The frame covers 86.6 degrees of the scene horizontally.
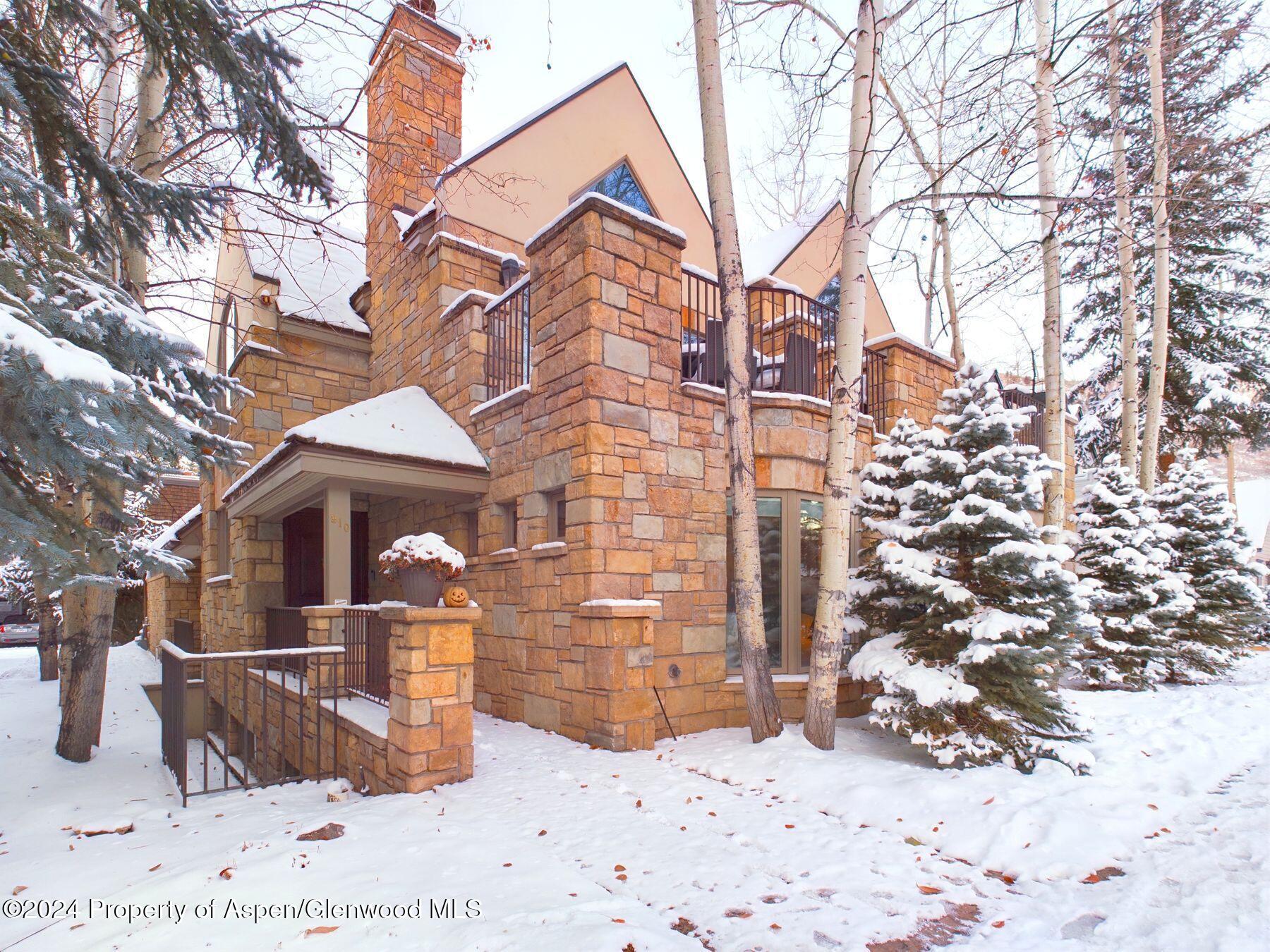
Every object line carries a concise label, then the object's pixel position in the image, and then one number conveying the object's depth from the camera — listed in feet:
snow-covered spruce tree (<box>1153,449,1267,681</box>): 29.43
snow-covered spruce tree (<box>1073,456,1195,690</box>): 27.37
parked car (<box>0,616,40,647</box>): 65.46
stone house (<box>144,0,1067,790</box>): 17.81
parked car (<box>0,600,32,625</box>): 69.05
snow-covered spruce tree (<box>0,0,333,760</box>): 9.21
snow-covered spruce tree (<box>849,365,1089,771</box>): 15.20
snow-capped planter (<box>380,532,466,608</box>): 15.85
